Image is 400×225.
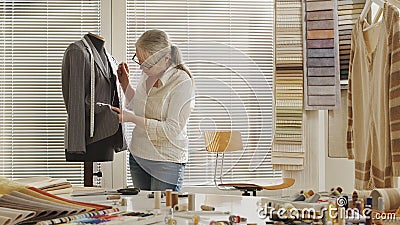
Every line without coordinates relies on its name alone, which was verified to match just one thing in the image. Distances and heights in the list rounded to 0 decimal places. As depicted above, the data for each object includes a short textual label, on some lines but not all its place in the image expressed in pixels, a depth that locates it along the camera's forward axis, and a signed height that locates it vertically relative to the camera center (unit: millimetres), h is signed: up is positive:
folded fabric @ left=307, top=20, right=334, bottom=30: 6512 +681
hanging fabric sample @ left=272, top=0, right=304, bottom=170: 6673 +254
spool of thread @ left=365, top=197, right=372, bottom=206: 3014 -182
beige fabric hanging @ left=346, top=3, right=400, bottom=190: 4705 +104
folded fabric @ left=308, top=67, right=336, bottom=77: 6520 +356
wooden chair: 5292 -97
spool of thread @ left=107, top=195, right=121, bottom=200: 4211 -247
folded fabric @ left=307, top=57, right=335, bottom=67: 6547 +424
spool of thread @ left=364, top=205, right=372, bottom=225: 2791 -202
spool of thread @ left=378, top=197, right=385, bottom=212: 3042 -191
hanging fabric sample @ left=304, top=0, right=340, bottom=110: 6505 +460
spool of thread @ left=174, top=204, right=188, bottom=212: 3639 -240
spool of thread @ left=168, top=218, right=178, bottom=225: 3114 -239
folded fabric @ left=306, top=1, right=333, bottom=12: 6510 +814
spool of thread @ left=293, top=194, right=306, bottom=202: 3193 -185
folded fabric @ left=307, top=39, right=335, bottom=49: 6517 +552
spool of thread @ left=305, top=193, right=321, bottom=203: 3145 -185
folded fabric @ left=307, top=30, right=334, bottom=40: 6515 +615
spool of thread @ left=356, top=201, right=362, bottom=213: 2895 -186
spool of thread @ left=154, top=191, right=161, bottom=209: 3859 -233
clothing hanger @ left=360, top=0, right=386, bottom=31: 5017 +525
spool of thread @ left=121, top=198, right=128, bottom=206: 3990 -245
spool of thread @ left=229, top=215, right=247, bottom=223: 3213 -242
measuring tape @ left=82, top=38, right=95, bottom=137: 6332 +178
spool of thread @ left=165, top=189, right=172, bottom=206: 3876 -226
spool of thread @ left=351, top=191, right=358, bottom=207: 3156 -183
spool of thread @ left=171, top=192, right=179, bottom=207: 3853 -229
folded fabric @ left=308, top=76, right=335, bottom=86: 6515 +291
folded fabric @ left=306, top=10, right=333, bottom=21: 6519 +749
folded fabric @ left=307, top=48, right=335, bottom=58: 6524 +489
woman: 5317 +46
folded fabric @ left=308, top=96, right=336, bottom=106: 6494 +157
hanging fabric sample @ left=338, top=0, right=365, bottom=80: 6473 +658
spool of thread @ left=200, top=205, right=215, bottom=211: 3643 -241
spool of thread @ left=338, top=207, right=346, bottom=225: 2780 -202
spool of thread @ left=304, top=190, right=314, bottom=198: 3324 -183
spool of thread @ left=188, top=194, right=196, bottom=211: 3668 -228
